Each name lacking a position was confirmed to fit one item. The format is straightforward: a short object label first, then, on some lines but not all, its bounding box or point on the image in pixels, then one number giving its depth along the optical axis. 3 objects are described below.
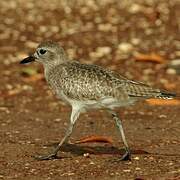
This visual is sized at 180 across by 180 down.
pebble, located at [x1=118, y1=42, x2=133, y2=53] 15.37
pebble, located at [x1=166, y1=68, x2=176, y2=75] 13.99
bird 8.47
